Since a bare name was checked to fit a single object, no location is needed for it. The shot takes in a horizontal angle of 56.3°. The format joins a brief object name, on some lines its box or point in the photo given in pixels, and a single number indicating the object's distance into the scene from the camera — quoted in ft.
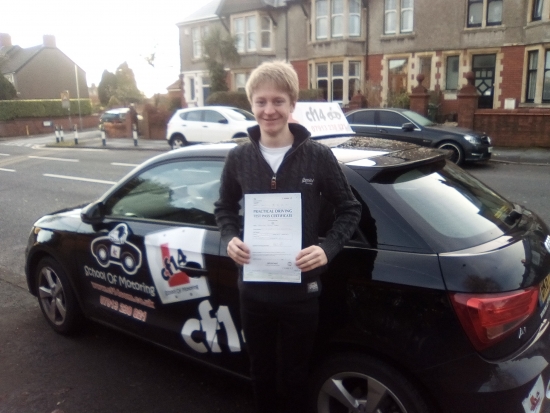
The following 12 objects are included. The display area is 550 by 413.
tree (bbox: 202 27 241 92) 96.22
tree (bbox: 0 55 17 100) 135.03
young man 7.37
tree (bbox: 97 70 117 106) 203.81
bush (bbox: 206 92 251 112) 86.63
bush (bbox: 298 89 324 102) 81.05
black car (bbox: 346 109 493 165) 42.80
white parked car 58.44
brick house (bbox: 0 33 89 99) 163.53
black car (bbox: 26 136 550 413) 7.20
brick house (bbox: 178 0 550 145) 71.05
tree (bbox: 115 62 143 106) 173.43
